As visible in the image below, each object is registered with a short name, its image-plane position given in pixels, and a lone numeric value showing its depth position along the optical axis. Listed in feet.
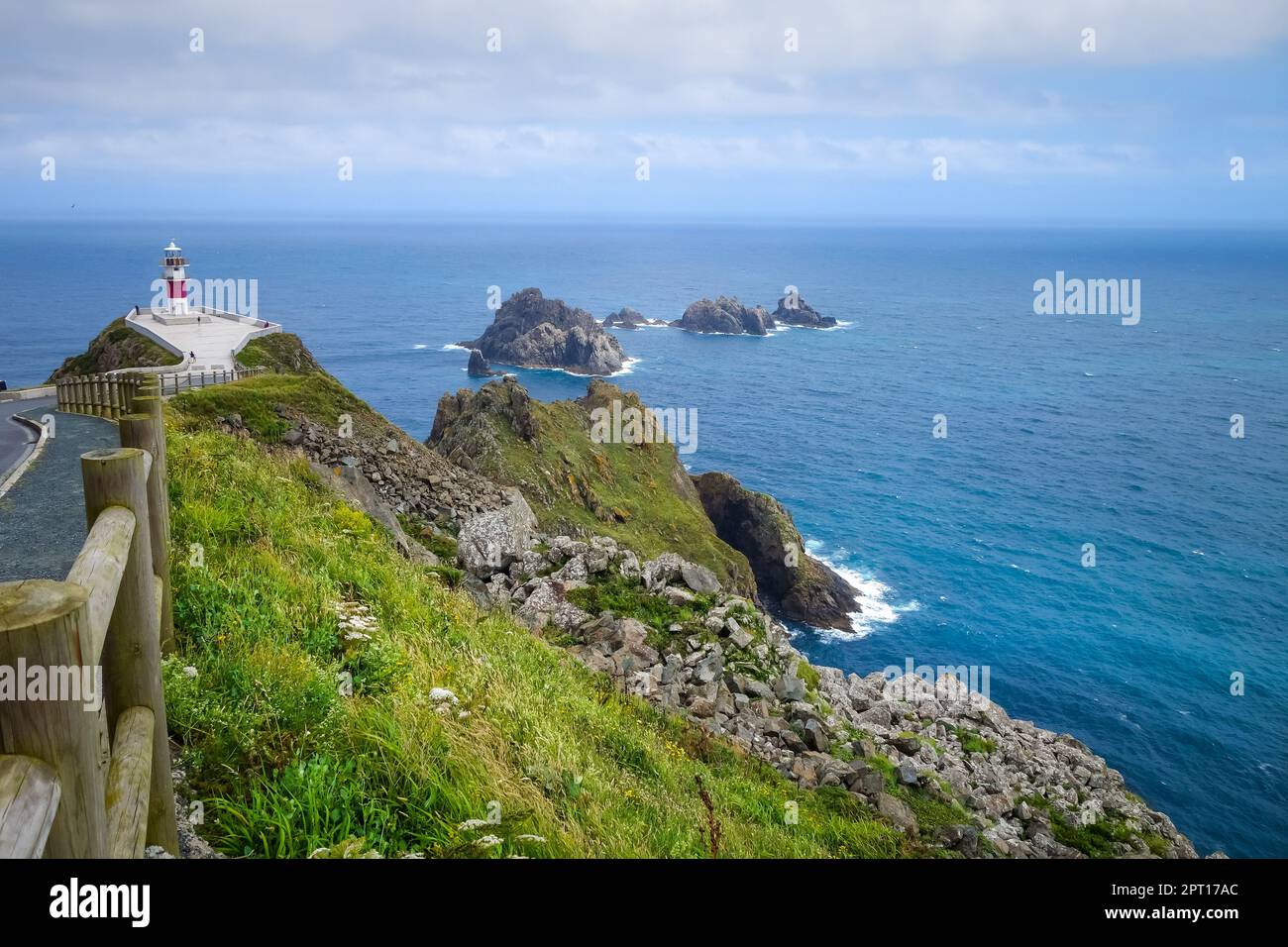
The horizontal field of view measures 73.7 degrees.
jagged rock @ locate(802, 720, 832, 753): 57.52
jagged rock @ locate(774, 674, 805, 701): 64.45
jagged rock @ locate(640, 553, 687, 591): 75.05
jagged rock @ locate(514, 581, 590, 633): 63.77
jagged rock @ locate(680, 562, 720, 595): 76.95
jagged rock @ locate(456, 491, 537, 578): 73.46
